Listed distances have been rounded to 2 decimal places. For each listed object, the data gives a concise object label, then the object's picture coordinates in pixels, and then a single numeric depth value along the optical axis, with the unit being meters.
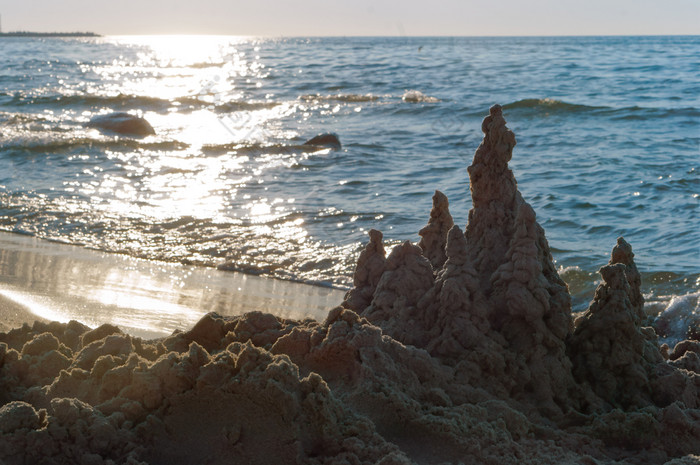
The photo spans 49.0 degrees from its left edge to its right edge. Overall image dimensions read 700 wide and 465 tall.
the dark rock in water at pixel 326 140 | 17.62
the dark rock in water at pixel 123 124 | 19.45
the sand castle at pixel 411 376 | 2.73
